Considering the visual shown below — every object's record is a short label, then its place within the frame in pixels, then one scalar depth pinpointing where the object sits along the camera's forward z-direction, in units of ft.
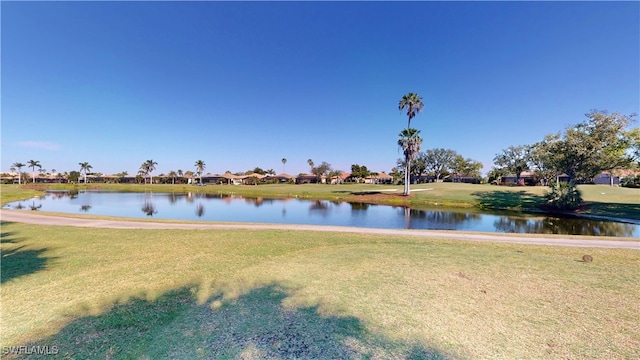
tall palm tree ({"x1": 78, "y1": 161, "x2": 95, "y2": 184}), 385.70
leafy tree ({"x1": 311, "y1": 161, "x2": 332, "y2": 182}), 353.28
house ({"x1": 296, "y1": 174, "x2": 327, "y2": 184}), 350.02
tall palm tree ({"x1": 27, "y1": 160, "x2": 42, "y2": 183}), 366.43
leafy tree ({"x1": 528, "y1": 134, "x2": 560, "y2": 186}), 111.69
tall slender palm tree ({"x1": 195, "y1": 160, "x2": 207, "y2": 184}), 370.12
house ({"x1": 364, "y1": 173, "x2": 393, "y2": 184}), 355.56
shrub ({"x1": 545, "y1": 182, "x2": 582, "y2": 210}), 93.56
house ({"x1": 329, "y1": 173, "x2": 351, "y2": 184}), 356.28
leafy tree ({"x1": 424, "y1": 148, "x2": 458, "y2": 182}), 302.66
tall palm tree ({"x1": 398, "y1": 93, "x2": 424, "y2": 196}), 136.15
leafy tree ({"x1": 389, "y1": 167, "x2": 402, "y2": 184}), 309.90
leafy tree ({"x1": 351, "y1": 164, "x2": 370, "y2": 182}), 342.03
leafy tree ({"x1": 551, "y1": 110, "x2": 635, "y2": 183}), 91.76
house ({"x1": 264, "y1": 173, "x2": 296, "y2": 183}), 349.49
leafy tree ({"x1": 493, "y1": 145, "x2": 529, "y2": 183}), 230.48
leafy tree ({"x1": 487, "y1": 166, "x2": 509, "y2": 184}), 254.47
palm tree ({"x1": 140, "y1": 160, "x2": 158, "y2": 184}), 374.02
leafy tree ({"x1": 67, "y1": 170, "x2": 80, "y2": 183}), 363.02
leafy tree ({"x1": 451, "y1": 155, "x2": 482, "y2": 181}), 302.25
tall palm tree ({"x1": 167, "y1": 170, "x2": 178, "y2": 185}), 368.87
